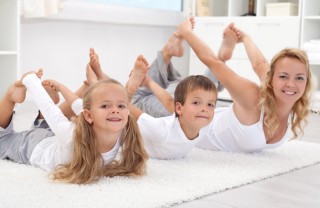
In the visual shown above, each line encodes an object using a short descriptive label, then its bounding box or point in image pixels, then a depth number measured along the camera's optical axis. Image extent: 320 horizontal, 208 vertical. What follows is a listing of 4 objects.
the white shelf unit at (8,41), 3.42
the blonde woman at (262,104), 2.12
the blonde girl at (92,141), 1.72
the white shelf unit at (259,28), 4.10
